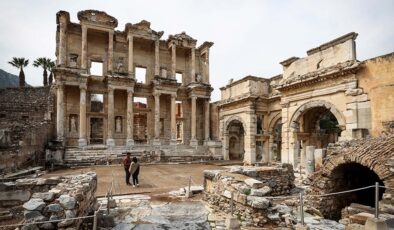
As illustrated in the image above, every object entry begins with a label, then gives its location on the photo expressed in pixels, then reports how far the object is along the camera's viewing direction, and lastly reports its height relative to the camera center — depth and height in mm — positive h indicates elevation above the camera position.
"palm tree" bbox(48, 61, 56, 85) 35250 +8621
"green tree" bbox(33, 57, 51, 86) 35000 +9003
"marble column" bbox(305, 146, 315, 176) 13094 -1742
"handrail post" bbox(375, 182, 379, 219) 4879 -1459
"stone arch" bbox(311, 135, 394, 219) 7047 -1323
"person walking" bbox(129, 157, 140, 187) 10242 -1732
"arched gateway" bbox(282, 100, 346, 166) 15620 -200
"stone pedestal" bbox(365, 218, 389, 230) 4875 -1911
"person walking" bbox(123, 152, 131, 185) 10371 -1593
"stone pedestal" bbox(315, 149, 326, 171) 11194 -1362
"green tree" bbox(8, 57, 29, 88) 34750 +9142
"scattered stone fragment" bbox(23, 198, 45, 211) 4455 -1388
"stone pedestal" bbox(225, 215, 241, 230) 5584 -2162
